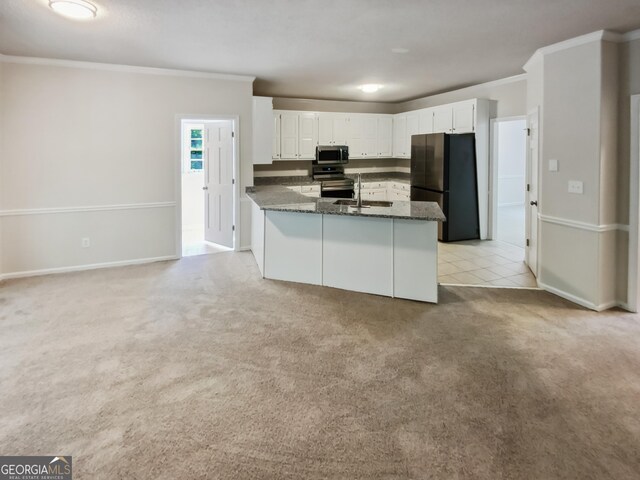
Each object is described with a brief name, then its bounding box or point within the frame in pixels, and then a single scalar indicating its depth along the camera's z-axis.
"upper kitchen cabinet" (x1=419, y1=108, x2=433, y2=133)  7.21
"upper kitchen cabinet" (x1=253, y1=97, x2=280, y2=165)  6.11
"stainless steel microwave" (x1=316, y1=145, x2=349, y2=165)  7.66
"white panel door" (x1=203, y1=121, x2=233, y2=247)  6.16
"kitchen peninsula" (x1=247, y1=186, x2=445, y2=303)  3.99
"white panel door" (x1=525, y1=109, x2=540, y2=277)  4.70
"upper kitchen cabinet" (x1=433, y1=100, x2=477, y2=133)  6.40
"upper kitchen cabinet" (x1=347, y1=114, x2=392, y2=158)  8.00
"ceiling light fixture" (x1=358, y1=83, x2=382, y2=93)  6.46
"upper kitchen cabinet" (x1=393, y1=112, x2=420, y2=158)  7.68
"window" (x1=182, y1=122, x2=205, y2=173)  8.20
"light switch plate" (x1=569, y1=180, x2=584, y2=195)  3.94
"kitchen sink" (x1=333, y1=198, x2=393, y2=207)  4.60
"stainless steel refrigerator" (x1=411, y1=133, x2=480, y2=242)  6.49
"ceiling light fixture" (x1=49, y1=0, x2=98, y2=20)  3.09
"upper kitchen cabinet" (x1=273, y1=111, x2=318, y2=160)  7.32
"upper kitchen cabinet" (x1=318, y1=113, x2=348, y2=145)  7.68
